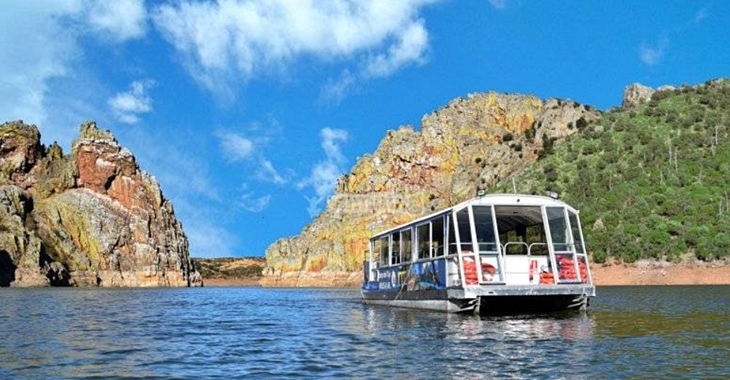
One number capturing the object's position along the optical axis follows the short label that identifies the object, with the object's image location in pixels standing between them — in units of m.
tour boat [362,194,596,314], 31.47
